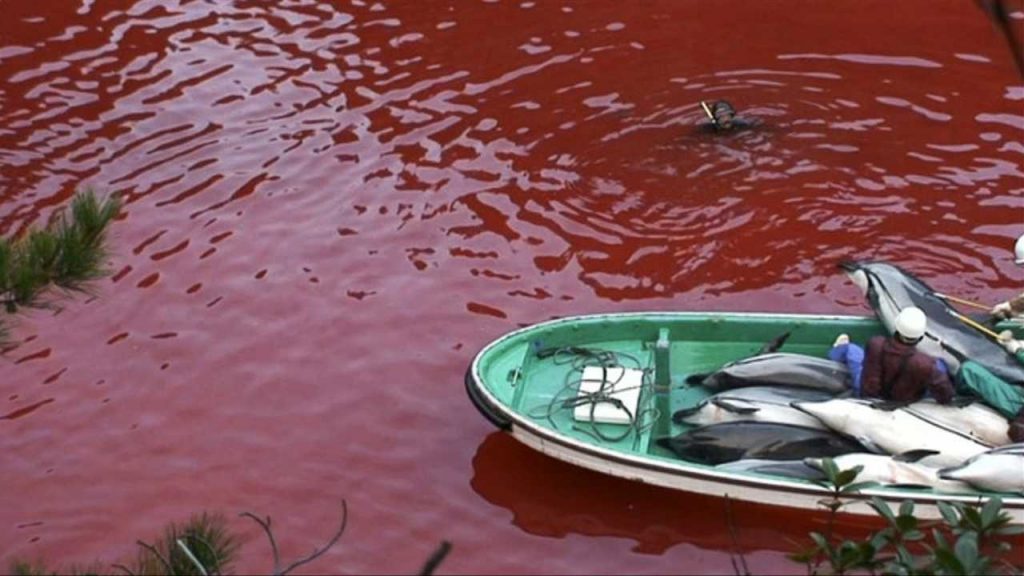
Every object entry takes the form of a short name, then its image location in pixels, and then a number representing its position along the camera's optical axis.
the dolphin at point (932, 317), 10.16
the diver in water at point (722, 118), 14.72
